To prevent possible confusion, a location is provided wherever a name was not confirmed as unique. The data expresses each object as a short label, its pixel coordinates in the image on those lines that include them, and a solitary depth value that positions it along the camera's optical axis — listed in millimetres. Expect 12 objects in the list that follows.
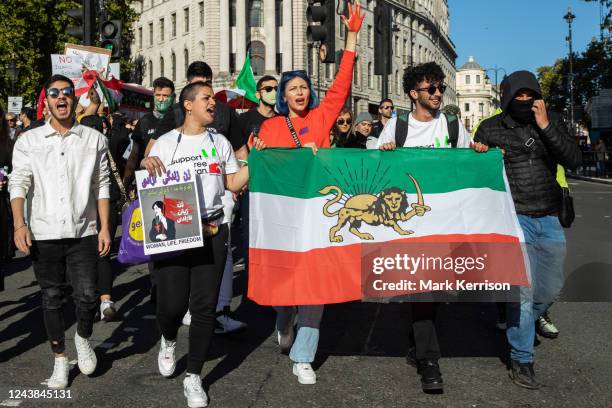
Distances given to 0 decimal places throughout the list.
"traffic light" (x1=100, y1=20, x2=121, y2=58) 12773
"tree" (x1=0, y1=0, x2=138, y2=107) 36188
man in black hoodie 4676
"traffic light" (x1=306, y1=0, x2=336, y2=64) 10383
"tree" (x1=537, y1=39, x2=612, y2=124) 40300
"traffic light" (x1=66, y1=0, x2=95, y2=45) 11773
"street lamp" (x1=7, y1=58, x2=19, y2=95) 23116
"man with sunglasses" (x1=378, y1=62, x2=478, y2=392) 4715
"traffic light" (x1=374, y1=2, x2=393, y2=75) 11625
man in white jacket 4711
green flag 12891
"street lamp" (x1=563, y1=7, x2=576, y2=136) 49750
